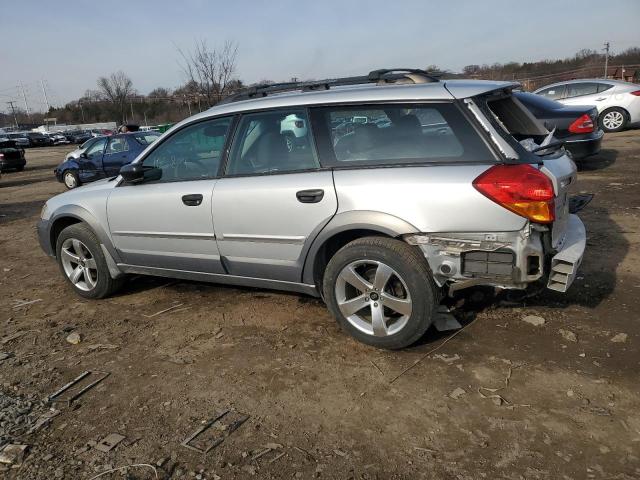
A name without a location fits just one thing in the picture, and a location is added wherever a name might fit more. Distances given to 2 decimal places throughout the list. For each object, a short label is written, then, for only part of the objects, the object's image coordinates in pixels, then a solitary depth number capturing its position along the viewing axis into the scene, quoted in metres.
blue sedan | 13.73
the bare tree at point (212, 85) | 23.45
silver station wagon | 3.00
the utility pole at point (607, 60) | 37.66
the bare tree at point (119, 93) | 85.25
